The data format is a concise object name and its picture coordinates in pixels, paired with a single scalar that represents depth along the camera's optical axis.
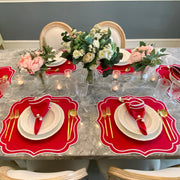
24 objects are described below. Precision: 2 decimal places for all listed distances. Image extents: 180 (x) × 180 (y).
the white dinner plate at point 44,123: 0.91
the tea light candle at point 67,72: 1.31
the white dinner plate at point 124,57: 1.41
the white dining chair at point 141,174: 0.65
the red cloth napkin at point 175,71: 1.25
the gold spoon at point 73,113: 1.04
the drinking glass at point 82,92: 1.14
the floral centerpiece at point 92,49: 0.93
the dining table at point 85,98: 0.84
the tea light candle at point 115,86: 1.22
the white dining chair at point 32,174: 0.67
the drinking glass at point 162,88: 1.14
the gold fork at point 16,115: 1.02
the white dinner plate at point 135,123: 0.89
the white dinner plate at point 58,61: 1.43
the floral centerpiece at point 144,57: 1.10
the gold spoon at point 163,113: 1.02
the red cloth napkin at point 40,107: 0.98
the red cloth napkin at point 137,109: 0.95
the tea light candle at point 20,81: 1.27
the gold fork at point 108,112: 1.03
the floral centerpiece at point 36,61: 1.01
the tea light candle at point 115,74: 1.30
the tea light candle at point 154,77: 1.28
